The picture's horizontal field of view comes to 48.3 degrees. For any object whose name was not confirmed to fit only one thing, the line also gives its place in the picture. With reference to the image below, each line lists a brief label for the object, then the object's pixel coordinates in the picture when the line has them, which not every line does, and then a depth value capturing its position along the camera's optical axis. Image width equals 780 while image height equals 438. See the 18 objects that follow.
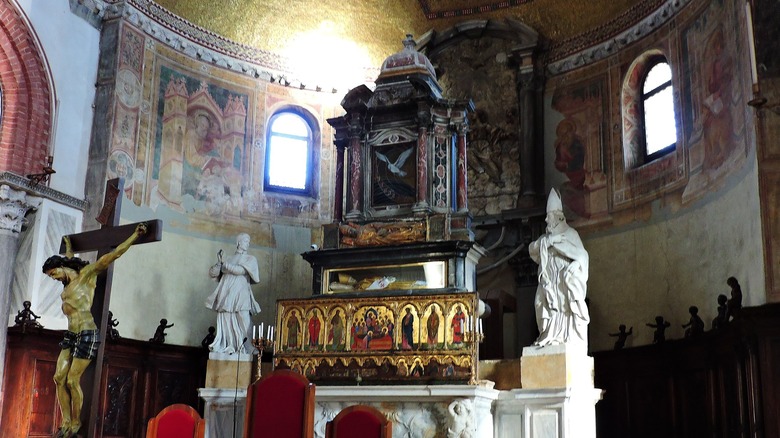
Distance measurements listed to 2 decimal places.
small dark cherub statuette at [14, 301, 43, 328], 11.64
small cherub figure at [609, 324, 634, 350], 12.93
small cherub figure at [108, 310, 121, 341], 12.70
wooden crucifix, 7.47
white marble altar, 10.60
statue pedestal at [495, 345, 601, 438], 10.49
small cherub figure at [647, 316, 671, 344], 12.23
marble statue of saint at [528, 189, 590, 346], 10.85
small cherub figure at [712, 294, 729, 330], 10.58
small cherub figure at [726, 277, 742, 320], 10.13
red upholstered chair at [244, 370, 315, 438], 6.57
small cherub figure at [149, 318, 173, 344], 13.52
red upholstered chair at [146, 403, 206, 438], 7.35
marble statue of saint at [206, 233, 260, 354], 12.53
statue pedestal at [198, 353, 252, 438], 12.02
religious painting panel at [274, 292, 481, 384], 11.26
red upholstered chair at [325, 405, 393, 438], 6.64
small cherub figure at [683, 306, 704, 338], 11.40
